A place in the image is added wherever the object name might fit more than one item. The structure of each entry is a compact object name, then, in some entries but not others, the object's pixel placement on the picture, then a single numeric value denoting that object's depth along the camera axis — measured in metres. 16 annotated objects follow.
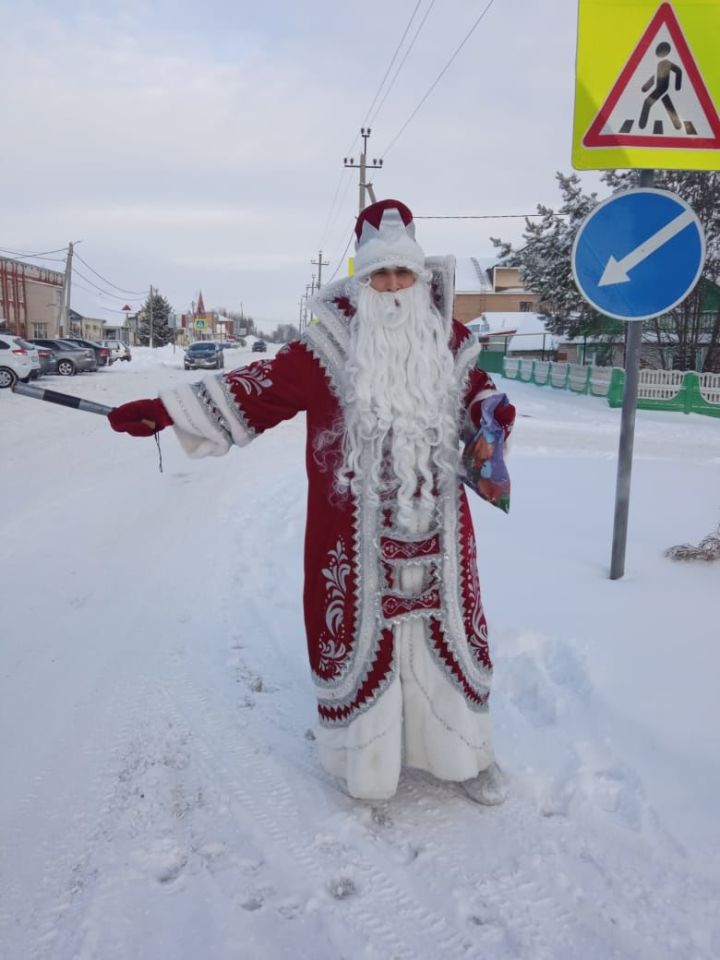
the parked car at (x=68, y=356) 23.52
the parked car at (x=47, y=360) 21.05
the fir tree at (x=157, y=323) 63.66
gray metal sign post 3.88
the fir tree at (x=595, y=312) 16.97
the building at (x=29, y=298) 45.53
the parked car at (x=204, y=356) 30.05
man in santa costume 2.30
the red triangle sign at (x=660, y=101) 3.46
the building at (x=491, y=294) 50.12
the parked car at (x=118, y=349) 31.97
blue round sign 3.40
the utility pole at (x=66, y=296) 38.44
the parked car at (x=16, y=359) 16.78
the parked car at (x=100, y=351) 26.10
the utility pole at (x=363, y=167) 26.23
